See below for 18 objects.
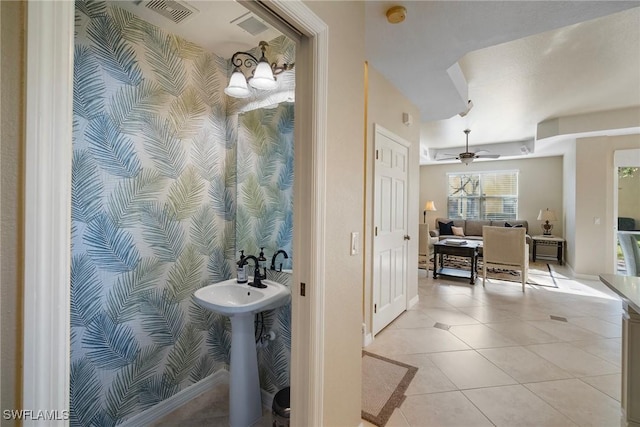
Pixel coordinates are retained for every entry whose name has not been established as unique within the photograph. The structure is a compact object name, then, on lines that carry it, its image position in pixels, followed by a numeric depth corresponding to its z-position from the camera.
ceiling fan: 5.22
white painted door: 2.84
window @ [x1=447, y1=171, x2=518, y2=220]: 7.63
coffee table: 4.88
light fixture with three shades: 1.83
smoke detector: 1.79
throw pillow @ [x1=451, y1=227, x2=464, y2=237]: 7.50
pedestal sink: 1.73
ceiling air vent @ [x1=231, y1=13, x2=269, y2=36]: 1.80
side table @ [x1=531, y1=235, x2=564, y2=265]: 6.40
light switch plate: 1.47
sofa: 7.20
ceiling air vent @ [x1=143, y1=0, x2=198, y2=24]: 1.66
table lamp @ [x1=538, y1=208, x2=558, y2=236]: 6.61
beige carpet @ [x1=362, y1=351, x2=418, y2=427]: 1.84
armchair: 4.40
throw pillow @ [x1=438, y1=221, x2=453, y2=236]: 7.63
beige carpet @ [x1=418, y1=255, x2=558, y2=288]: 5.03
